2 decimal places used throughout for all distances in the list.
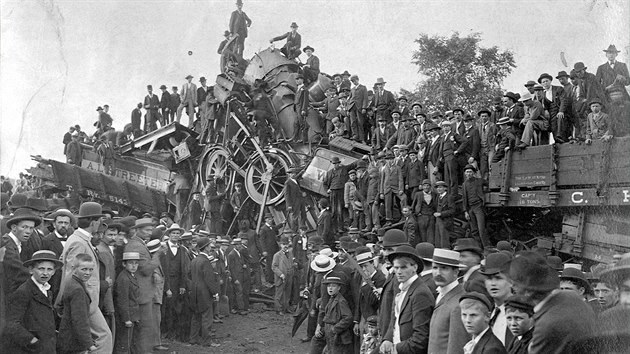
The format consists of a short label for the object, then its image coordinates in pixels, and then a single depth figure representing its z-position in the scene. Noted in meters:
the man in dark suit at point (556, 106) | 12.45
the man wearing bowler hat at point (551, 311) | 4.11
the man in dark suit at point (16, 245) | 7.43
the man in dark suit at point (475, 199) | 13.09
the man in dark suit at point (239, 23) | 22.91
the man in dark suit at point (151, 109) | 25.53
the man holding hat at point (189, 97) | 24.58
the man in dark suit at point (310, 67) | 22.09
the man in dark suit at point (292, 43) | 21.95
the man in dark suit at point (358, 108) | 17.88
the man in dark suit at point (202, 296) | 13.30
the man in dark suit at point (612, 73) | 10.43
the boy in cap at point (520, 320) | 4.46
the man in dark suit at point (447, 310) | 5.52
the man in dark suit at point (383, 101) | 17.44
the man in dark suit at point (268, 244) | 18.64
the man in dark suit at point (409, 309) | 6.25
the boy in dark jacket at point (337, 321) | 9.50
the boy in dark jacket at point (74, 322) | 7.63
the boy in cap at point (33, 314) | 7.05
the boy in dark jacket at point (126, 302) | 9.97
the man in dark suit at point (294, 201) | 18.66
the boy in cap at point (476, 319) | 4.94
